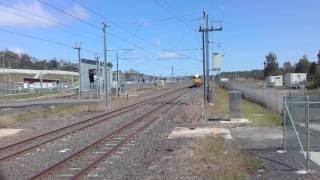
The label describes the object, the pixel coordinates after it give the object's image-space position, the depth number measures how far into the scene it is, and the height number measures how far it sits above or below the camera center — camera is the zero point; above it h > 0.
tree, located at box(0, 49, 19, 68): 95.78 +8.24
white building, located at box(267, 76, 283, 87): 64.93 +0.09
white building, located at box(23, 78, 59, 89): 67.26 +0.48
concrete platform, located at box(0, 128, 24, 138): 14.16 -2.38
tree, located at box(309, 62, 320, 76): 65.08 +2.94
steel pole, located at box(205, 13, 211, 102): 25.71 +2.71
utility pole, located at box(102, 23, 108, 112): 22.96 +2.26
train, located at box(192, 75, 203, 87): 62.22 +0.24
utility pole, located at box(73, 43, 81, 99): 38.92 +2.90
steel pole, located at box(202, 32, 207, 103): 26.54 +2.02
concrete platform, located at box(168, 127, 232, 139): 11.70 -2.11
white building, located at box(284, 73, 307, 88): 61.07 +0.64
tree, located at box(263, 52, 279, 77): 96.27 +5.42
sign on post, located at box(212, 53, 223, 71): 25.62 +1.82
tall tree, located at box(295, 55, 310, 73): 84.79 +4.70
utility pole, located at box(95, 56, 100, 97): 35.16 +0.48
